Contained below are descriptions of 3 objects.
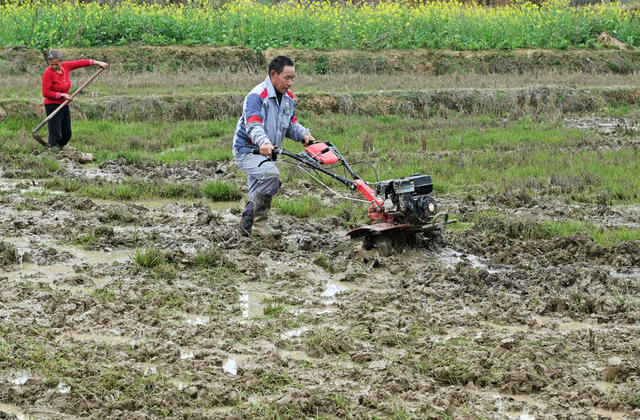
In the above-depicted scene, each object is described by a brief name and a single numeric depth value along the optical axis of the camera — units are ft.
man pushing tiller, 49.39
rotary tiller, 46.73
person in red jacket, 81.41
